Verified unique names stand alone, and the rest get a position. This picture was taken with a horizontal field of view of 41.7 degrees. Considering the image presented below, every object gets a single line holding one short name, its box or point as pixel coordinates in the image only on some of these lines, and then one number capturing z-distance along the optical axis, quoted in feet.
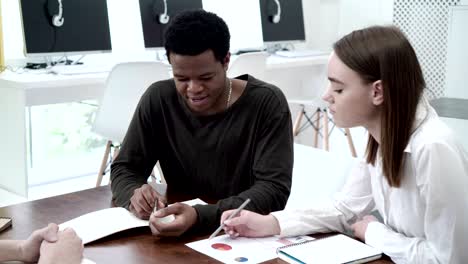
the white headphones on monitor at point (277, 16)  15.47
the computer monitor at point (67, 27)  11.23
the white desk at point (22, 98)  10.03
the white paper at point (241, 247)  3.73
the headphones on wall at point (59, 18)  11.43
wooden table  3.76
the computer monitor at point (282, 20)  15.37
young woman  3.74
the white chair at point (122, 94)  9.74
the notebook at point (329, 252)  3.69
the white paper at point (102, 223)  4.08
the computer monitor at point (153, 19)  12.85
